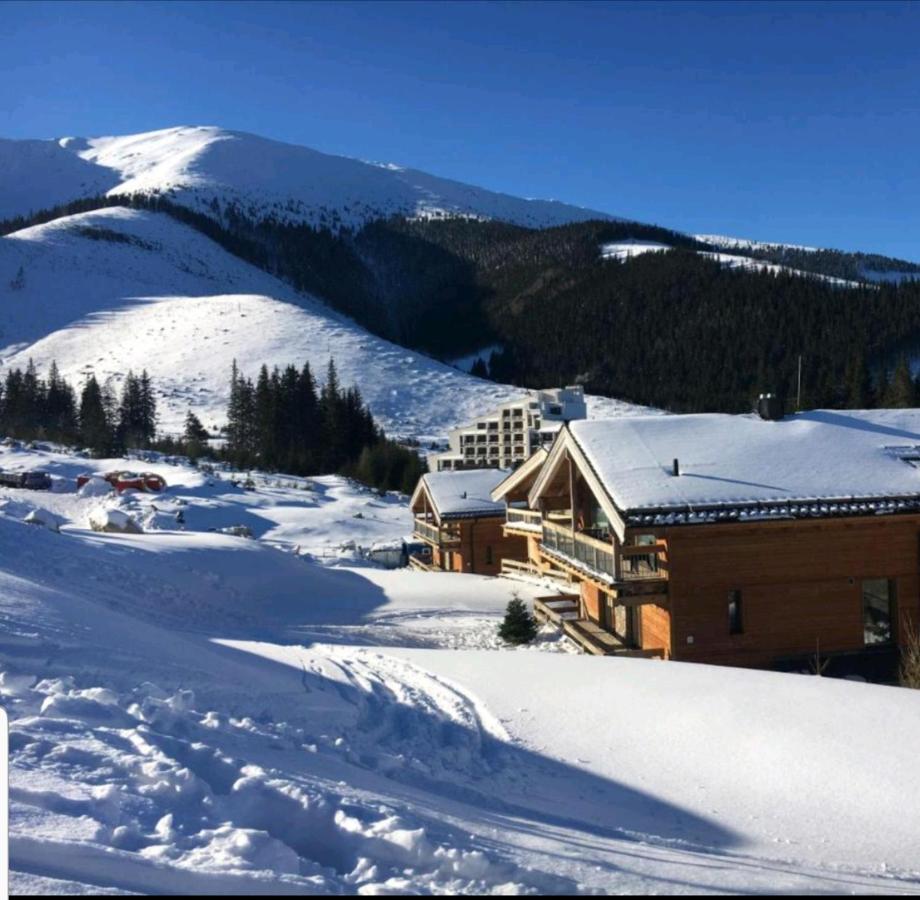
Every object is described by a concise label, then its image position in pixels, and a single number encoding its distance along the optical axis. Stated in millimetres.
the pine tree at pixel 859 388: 77312
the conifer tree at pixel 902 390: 70688
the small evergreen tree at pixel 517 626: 16812
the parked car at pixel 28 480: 46062
